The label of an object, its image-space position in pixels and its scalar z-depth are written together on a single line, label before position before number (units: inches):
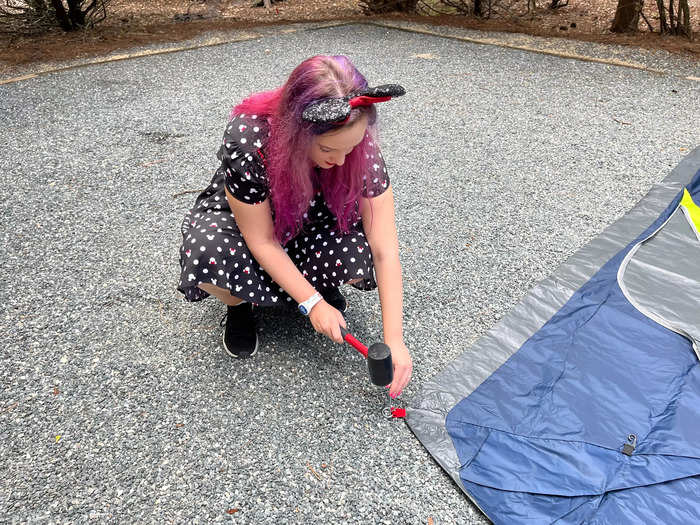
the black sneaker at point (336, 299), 64.1
